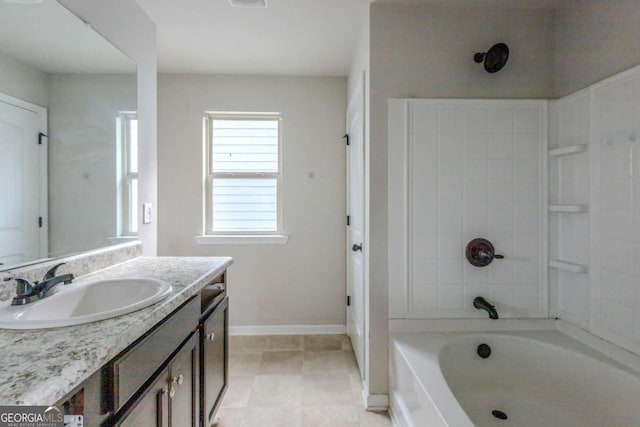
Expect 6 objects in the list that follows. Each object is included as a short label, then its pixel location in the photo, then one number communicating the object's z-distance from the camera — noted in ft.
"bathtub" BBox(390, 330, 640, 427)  4.29
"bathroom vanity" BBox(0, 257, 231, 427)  1.95
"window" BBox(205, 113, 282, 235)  9.02
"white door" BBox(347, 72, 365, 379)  6.42
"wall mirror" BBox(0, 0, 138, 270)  3.46
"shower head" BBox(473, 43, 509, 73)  5.41
